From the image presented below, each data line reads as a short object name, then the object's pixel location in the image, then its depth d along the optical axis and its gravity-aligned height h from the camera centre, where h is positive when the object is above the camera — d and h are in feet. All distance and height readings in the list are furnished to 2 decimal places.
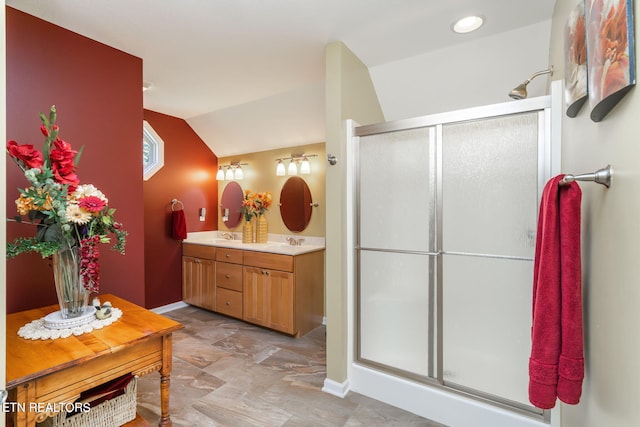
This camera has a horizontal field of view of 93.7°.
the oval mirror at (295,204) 11.98 +0.27
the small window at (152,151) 11.82 +2.39
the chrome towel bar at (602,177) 2.69 +0.31
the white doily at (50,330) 4.45 -1.83
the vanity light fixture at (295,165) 11.80 +1.83
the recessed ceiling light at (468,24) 6.11 +3.87
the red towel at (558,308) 3.23 -1.09
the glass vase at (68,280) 4.74 -1.09
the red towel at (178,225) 12.25 -0.57
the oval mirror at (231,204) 13.83 +0.32
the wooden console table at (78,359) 3.67 -2.00
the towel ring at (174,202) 12.51 +0.38
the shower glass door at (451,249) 5.58 -0.82
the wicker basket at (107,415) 4.42 -3.21
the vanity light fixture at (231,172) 13.68 +1.80
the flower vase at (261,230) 12.49 -0.80
